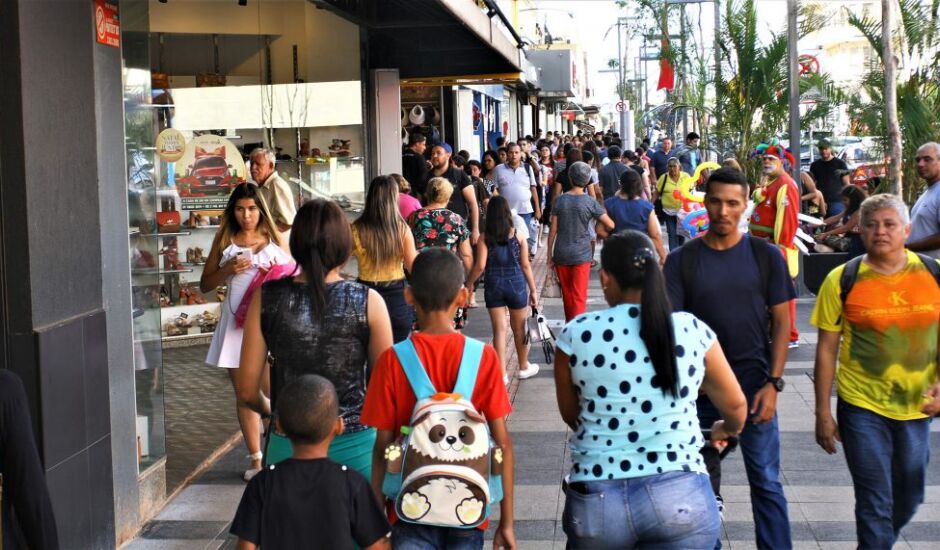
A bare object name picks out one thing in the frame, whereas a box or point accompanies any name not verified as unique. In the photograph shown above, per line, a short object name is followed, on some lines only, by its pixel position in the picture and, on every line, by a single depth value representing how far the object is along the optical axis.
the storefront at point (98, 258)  5.11
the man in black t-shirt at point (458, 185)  12.62
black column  5.09
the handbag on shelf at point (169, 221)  11.35
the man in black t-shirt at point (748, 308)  5.04
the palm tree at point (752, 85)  19.94
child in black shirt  3.59
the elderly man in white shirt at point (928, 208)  8.12
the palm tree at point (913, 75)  14.38
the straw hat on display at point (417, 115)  24.78
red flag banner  33.79
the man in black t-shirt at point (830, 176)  18.94
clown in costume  10.73
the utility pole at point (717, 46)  20.67
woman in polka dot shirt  3.59
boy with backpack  3.69
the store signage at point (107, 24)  5.96
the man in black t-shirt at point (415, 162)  16.28
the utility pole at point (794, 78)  15.36
